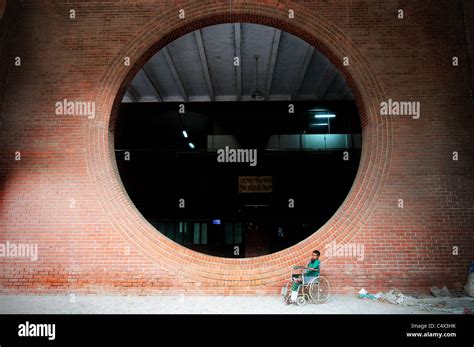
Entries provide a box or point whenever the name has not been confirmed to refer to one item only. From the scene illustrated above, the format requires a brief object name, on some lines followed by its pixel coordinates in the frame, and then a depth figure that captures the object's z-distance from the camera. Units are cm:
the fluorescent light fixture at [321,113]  1357
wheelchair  559
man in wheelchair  550
